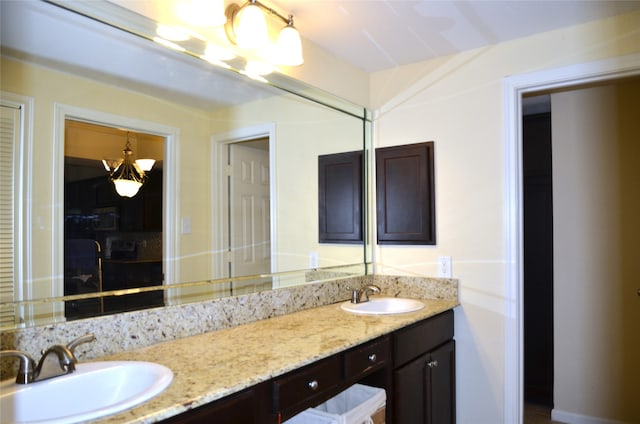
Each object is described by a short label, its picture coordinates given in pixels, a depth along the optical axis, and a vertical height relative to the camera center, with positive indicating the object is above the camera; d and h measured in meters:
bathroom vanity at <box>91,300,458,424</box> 1.14 -0.47
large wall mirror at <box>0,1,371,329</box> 1.25 +0.18
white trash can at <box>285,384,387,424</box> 1.59 -0.75
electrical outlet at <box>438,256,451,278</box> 2.48 -0.29
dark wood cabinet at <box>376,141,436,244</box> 2.54 +0.13
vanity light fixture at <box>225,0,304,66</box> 1.71 +0.76
